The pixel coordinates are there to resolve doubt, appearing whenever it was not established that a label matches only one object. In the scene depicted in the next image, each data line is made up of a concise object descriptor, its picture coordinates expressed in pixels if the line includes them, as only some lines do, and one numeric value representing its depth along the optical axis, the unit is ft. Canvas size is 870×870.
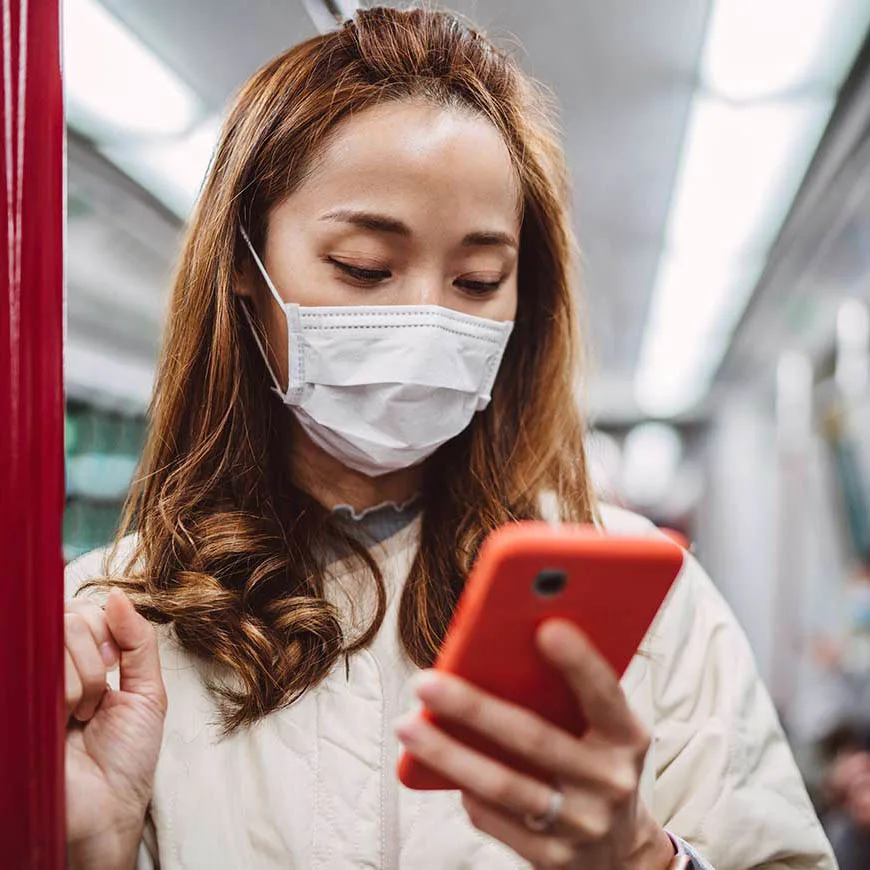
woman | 3.93
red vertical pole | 2.61
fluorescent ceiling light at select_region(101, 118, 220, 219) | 6.14
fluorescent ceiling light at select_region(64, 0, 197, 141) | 4.73
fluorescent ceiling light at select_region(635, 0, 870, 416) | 7.36
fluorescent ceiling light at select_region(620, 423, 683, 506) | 34.71
